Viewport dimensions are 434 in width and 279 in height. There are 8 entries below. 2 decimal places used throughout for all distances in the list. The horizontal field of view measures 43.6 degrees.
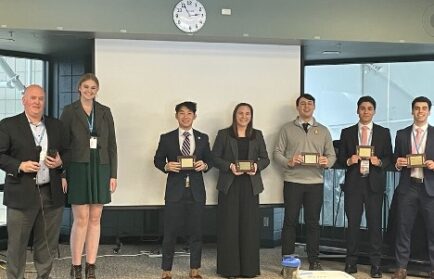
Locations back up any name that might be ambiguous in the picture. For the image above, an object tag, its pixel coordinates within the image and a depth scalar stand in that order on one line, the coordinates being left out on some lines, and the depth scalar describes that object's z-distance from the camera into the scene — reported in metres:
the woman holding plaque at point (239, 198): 4.62
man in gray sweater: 4.80
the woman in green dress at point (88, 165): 4.12
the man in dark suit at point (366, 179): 4.71
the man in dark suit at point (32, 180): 3.73
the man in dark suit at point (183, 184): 4.49
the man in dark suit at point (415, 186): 4.50
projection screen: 4.90
